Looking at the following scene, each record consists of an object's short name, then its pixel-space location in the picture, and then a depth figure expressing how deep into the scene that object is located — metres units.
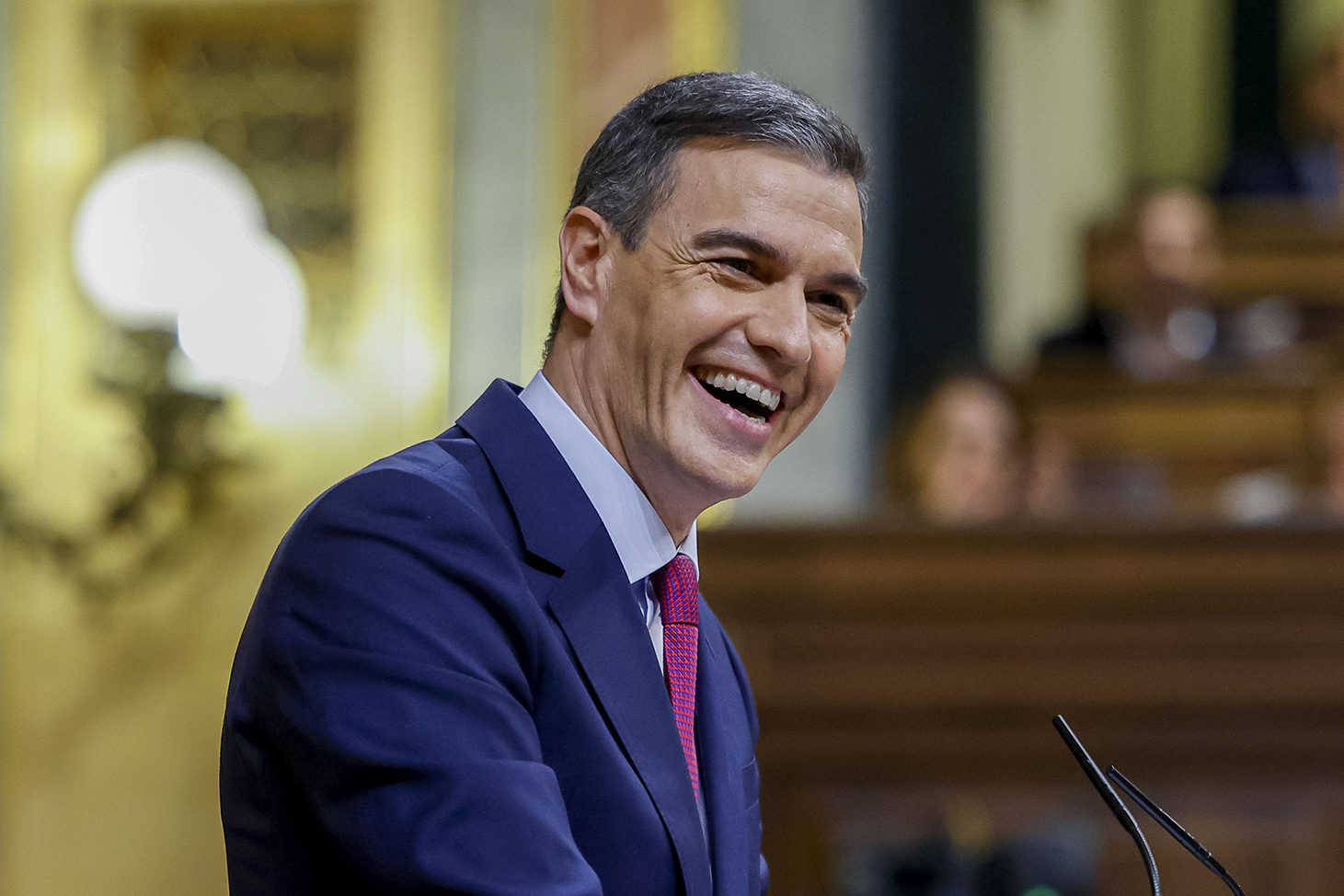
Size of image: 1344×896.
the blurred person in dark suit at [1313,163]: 14.12
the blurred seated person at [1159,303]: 10.73
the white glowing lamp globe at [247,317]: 7.72
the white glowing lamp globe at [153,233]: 7.61
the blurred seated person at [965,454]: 8.53
